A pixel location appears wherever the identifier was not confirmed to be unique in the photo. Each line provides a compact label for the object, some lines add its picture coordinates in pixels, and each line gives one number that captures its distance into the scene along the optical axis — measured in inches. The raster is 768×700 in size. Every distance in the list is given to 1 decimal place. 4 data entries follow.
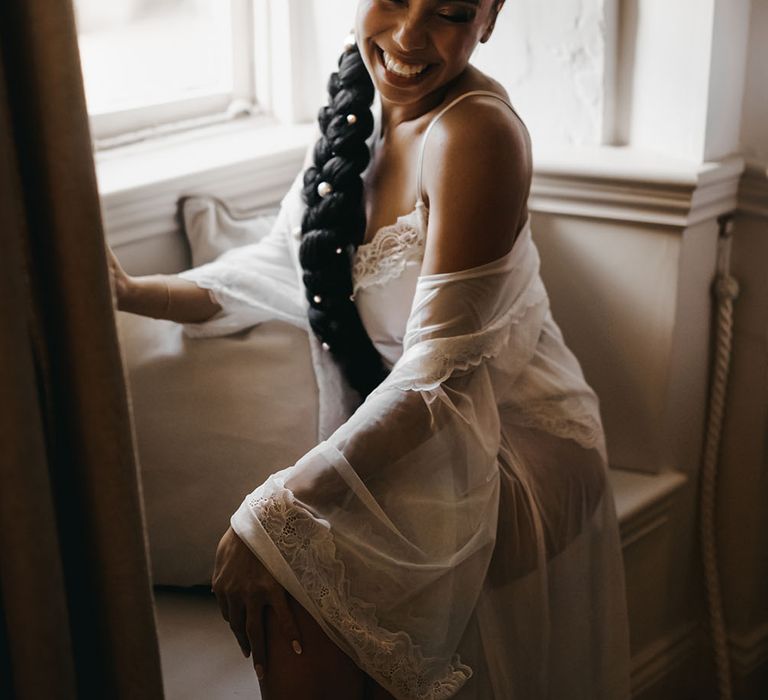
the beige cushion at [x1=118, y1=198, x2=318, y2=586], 66.9
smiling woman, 53.7
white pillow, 76.1
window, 83.7
